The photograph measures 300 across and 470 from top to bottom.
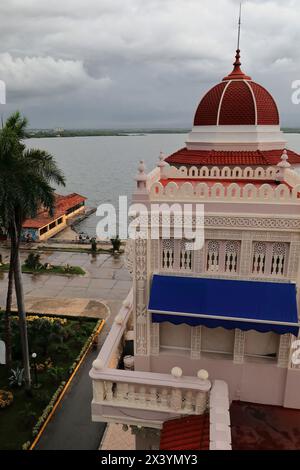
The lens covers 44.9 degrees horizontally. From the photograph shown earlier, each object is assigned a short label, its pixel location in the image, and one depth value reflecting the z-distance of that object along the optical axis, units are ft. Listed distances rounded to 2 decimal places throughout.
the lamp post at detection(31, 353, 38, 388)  62.69
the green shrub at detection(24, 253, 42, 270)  124.57
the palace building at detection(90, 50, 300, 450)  31.73
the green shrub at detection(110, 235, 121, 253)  142.31
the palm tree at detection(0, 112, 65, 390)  50.01
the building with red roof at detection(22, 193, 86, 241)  157.69
